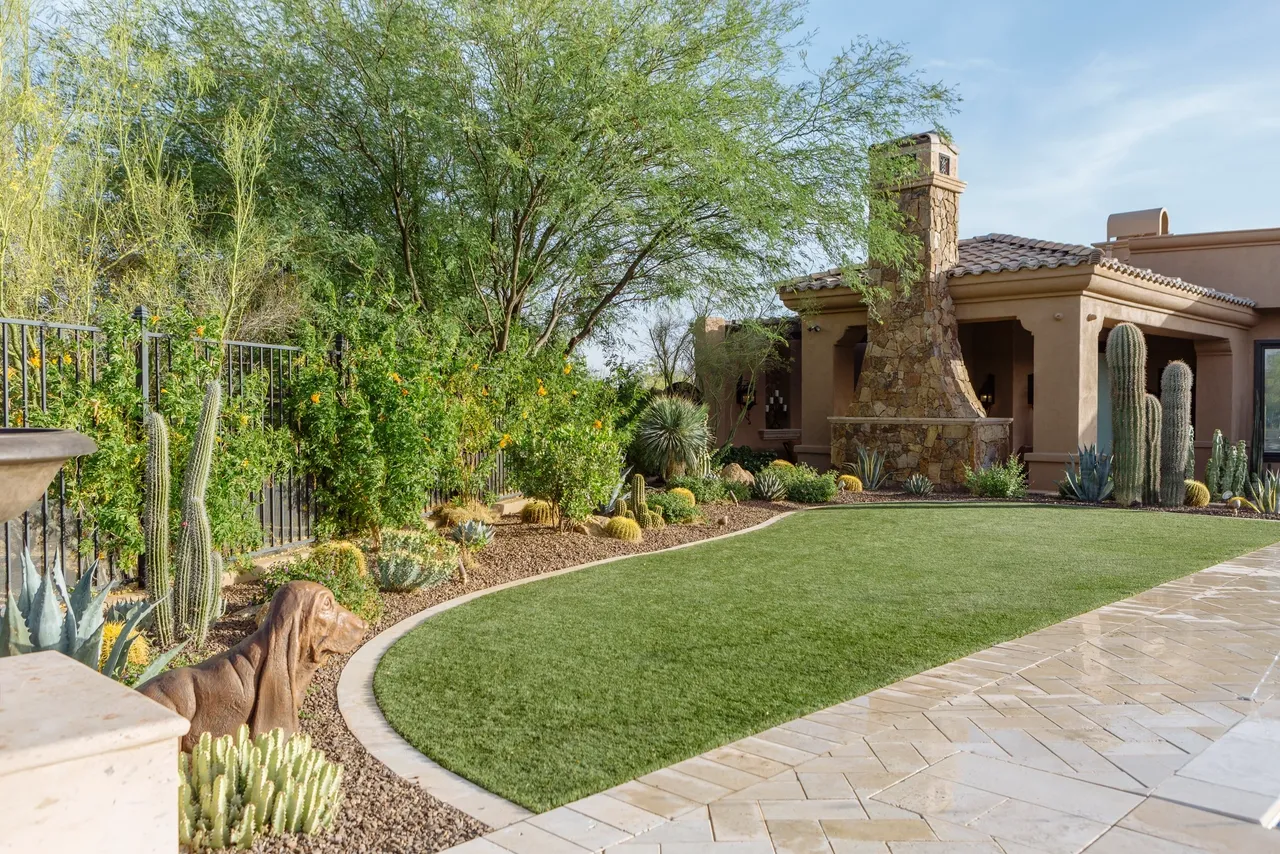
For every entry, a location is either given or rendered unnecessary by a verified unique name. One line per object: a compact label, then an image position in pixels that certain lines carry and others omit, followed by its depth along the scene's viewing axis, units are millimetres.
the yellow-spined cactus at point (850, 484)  16500
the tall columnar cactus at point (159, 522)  5816
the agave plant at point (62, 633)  4105
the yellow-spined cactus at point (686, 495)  12723
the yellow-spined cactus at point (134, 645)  5160
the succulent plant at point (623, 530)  10703
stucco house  16125
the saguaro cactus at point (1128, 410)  14477
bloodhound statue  3881
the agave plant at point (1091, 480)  15055
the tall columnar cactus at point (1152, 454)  14625
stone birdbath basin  2484
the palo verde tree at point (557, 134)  9914
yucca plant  15188
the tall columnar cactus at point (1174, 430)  14570
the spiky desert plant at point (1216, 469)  15750
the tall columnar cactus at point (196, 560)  5844
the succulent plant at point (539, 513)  11125
